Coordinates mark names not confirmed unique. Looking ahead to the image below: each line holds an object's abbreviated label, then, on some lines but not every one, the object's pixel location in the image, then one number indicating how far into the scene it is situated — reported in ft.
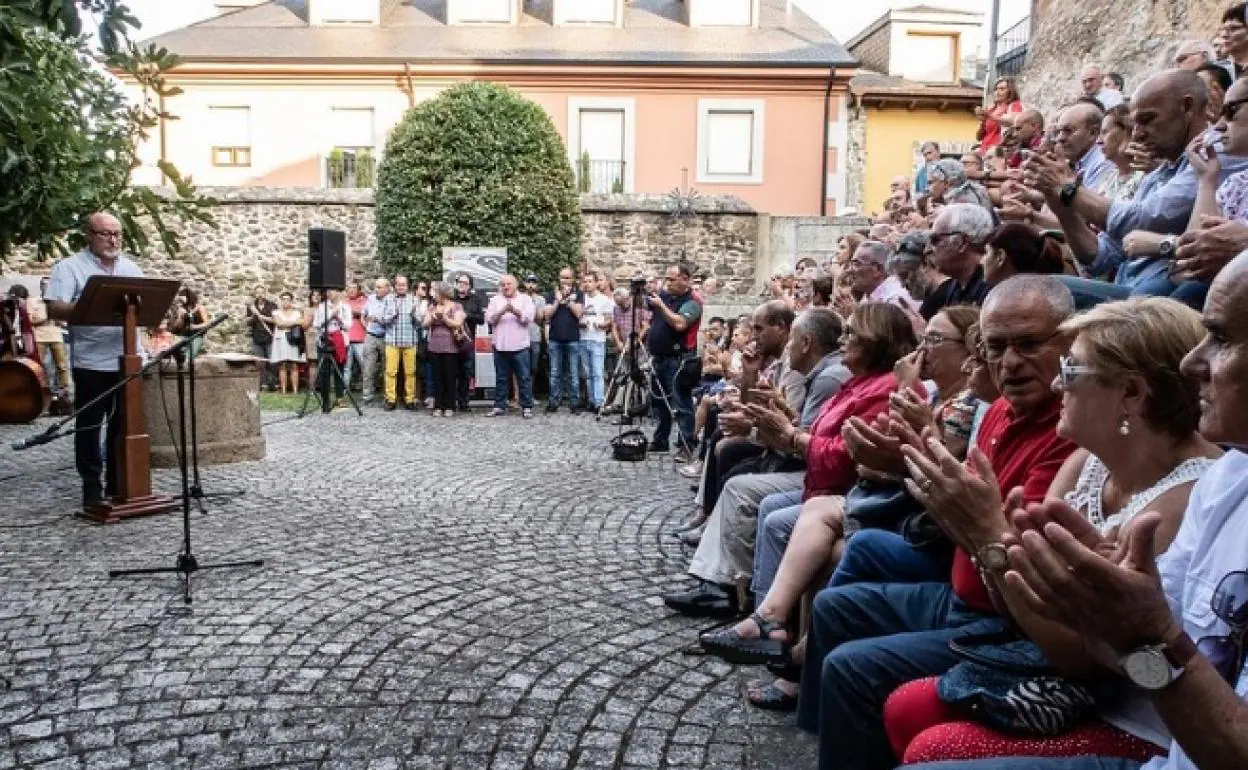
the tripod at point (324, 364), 41.93
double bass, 36.35
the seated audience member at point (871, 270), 20.04
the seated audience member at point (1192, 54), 19.19
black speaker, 42.78
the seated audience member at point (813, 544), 11.71
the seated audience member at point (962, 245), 14.60
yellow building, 78.38
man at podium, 21.42
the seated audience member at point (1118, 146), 15.33
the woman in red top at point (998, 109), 33.94
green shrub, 56.08
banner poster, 53.21
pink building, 75.92
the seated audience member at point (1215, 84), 13.58
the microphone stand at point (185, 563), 15.88
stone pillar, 27.84
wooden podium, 20.67
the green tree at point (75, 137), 16.22
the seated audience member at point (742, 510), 14.82
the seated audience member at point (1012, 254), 12.91
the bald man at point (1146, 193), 12.13
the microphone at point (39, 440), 13.88
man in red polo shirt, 8.25
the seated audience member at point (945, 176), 24.73
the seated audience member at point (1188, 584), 4.43
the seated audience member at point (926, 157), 37.25
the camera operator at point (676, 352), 32.42
